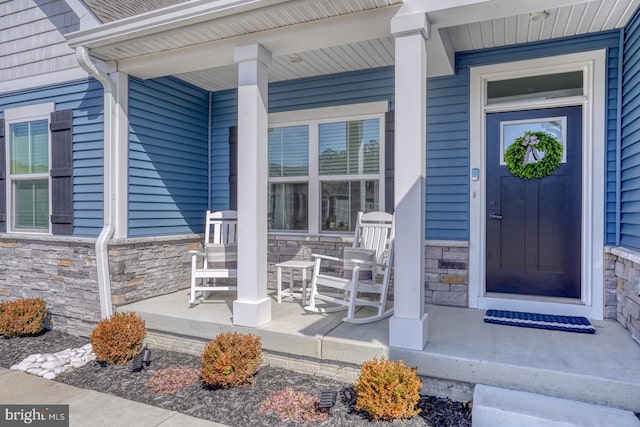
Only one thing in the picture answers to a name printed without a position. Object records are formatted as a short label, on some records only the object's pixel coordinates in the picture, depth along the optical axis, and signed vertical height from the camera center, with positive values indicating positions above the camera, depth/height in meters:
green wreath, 3.57 +0.50
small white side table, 3.82 -0.67
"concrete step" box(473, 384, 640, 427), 2.10 -1.11
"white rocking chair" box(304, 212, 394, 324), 3.39 -0.54
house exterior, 2.96 +0.64
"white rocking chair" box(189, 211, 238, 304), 3.95 -0.45
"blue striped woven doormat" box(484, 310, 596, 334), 3.11 -0.92
